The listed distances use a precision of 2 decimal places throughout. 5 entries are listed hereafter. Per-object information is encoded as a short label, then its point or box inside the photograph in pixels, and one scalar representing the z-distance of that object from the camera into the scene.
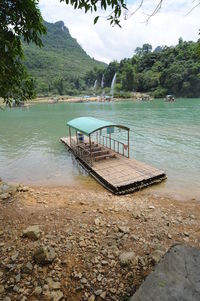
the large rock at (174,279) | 1.96
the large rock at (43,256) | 3.27
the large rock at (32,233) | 3.97
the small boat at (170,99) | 61.08
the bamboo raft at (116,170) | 8.68
